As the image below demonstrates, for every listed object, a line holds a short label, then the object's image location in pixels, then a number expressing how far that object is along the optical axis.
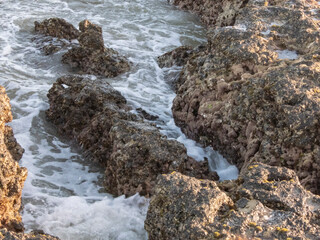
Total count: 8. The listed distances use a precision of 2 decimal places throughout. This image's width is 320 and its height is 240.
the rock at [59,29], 10.04
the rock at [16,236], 2.94
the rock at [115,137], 4.77
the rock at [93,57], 8.55
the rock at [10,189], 3.72
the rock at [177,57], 8.56
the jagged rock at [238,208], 2.96
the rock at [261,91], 4.49
